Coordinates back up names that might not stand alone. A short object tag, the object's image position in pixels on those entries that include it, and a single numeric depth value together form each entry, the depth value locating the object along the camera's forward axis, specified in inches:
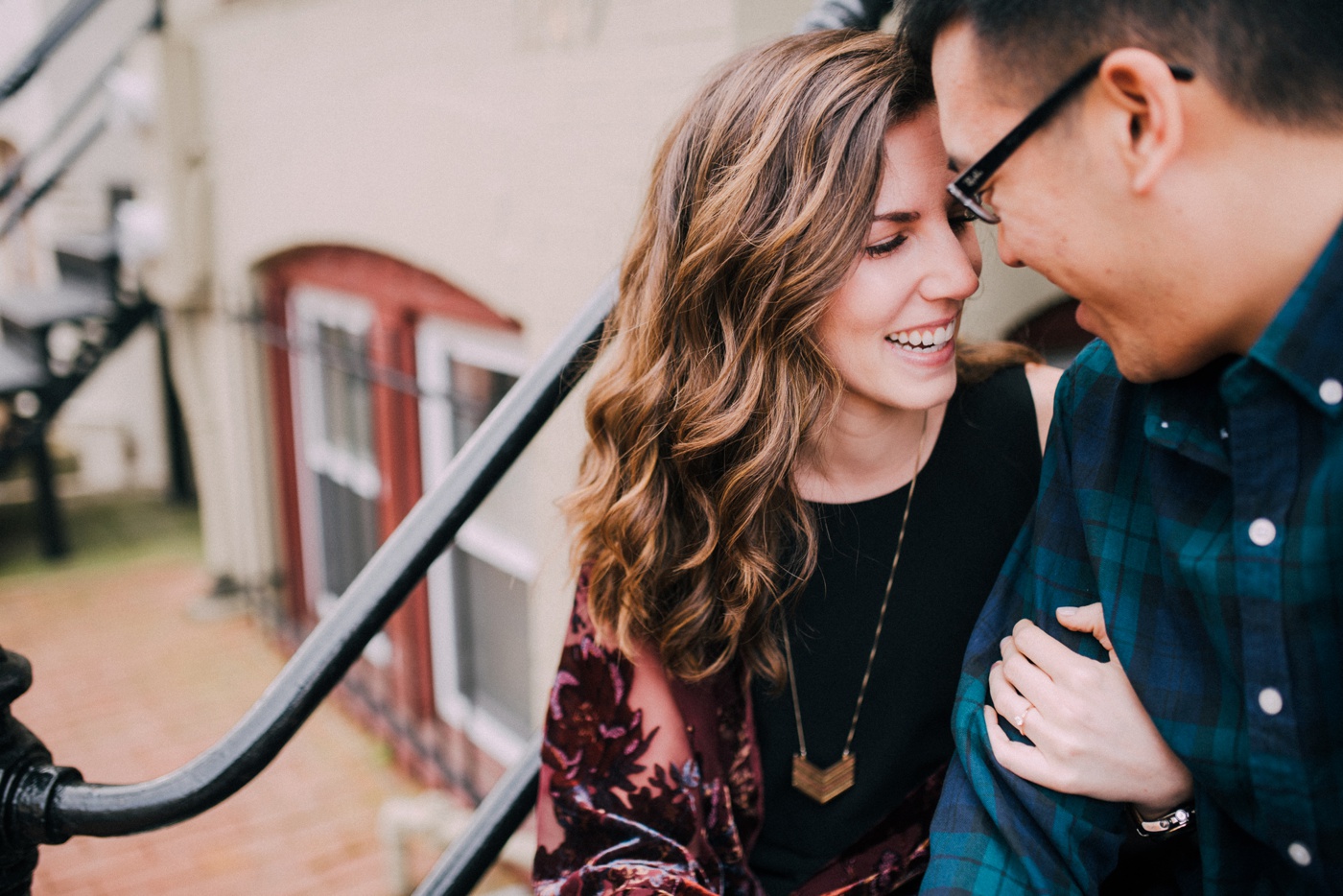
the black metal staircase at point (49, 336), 253.3
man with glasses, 35.9
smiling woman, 56.2
